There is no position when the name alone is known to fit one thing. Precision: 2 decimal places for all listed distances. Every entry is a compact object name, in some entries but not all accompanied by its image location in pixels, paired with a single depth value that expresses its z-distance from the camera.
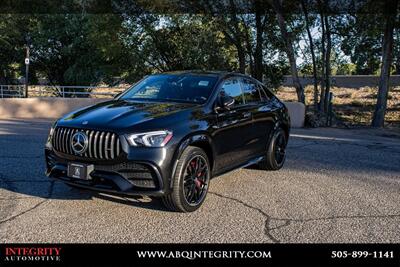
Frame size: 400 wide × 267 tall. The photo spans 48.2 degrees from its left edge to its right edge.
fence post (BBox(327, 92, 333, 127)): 16.36
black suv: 4.53
